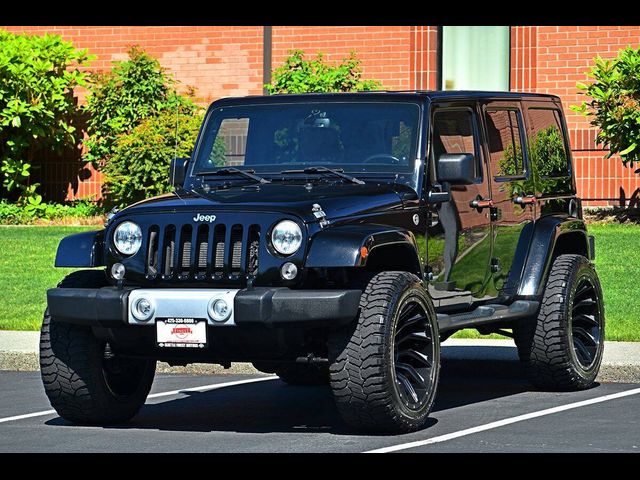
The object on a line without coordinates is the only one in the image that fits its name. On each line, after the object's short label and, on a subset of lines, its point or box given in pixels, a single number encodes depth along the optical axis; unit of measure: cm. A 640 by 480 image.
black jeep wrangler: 805
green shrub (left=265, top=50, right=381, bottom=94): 2425
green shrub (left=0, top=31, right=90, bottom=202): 2647
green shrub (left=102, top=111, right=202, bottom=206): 2453
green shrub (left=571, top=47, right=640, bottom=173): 2217
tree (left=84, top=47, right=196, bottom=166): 2606
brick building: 2445
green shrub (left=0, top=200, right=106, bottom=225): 2633
